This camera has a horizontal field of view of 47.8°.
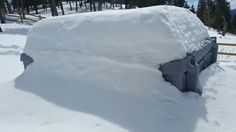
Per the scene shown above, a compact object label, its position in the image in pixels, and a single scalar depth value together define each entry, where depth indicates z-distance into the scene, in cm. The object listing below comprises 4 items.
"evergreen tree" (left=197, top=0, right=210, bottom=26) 4834
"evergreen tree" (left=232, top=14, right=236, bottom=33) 6333
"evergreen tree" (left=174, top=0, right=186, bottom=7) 5638
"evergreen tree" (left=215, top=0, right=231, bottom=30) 5085
